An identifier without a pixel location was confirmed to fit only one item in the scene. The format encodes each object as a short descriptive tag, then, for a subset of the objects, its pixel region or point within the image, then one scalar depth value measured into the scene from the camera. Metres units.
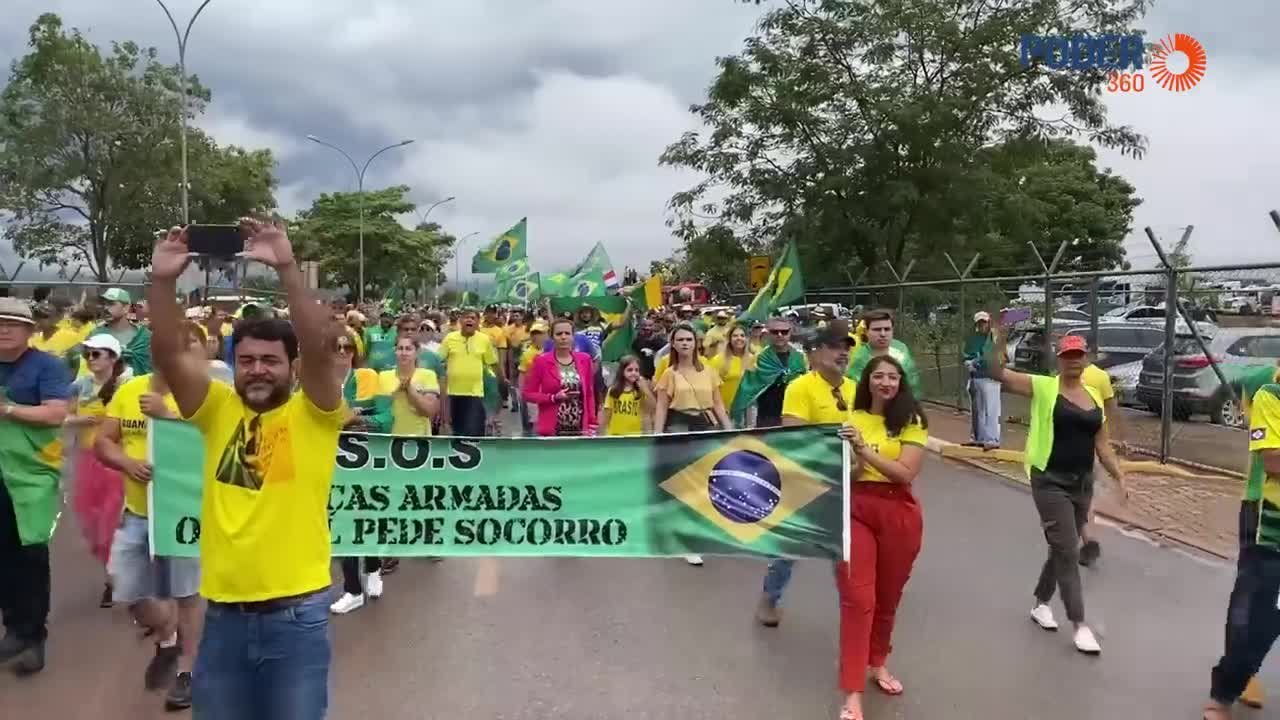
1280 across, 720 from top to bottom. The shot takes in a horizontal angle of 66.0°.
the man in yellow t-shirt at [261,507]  2.75
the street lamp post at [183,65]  26.95
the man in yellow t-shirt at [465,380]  9.23
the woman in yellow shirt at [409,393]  6.62
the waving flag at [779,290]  9.73
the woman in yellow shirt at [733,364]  9.45
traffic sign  16.38
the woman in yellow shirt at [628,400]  7.68
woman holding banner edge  4.43
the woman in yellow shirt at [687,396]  7.28
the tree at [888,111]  19.25
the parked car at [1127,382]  14.10
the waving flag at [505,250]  21.22
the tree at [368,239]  60.47
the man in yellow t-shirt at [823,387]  5.05
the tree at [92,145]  35.50
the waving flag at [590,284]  21.52
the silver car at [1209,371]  10.83
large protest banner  5.09
